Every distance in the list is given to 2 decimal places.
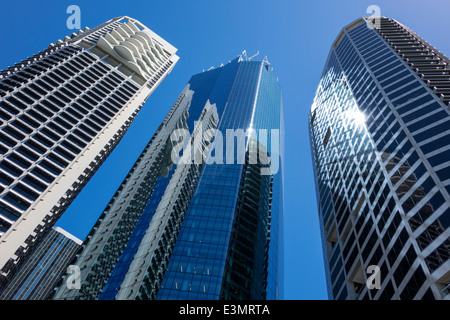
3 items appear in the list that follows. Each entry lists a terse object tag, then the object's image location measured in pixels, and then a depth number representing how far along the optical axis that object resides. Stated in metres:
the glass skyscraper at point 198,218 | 75.94
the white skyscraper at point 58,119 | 64.88
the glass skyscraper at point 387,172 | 47.12
